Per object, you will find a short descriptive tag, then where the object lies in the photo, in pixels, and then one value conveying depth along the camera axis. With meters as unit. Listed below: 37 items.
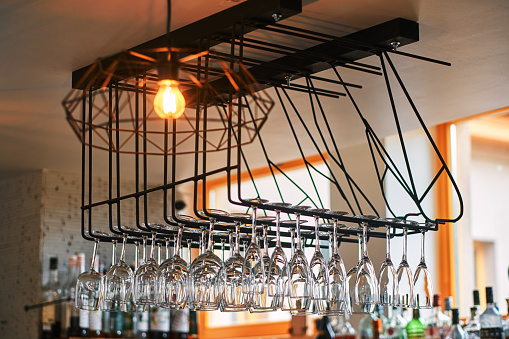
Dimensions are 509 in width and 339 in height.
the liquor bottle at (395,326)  3.63
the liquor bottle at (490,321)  3.09
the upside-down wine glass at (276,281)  1.98
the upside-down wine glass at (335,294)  2.04
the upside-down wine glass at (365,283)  2.08
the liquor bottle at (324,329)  3.83
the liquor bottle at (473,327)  3.25
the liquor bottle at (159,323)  4.20
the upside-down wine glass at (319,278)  2.02
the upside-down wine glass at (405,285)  2.12
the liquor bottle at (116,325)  4.12
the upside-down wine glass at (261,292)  1.96
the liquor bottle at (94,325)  4.03
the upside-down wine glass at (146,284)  2.18
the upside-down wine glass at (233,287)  1.99
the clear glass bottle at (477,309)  3.18
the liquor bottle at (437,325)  3.37
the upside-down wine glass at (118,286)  2.30
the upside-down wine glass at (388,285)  2.12
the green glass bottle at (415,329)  3.55
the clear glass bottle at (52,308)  3.97
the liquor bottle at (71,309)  4.01
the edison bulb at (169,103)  1.70
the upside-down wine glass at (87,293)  2.35
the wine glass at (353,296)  2.10
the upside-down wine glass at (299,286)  1.98
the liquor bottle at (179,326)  4.22
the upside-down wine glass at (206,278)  2.04
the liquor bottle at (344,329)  3.76
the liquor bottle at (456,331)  3.20
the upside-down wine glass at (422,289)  2.13
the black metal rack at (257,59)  1.97
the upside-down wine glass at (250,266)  1.95
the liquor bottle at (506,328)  3.23
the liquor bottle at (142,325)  4.20
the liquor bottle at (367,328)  3.71
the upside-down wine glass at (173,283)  2.12
